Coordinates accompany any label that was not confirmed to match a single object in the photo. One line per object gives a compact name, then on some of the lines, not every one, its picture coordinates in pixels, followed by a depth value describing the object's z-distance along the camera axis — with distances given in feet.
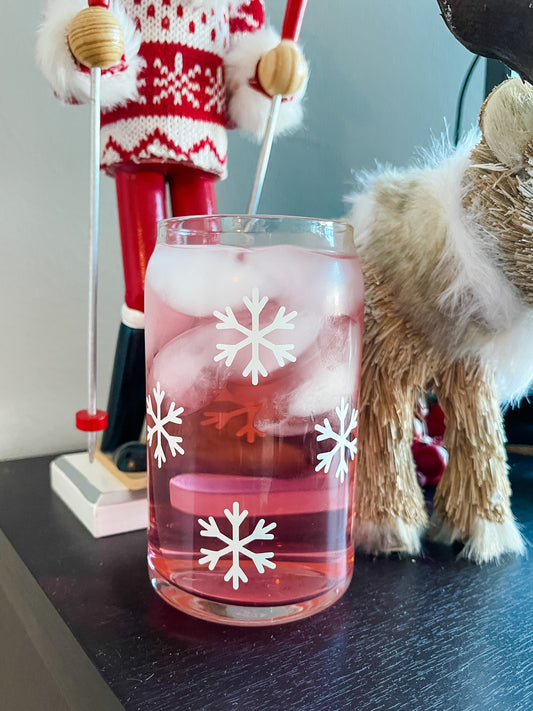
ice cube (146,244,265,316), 1.00
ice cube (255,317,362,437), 1.02
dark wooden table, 0.92
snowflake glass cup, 1.01
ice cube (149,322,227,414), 1.02
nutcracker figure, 1.57
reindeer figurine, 1.20
